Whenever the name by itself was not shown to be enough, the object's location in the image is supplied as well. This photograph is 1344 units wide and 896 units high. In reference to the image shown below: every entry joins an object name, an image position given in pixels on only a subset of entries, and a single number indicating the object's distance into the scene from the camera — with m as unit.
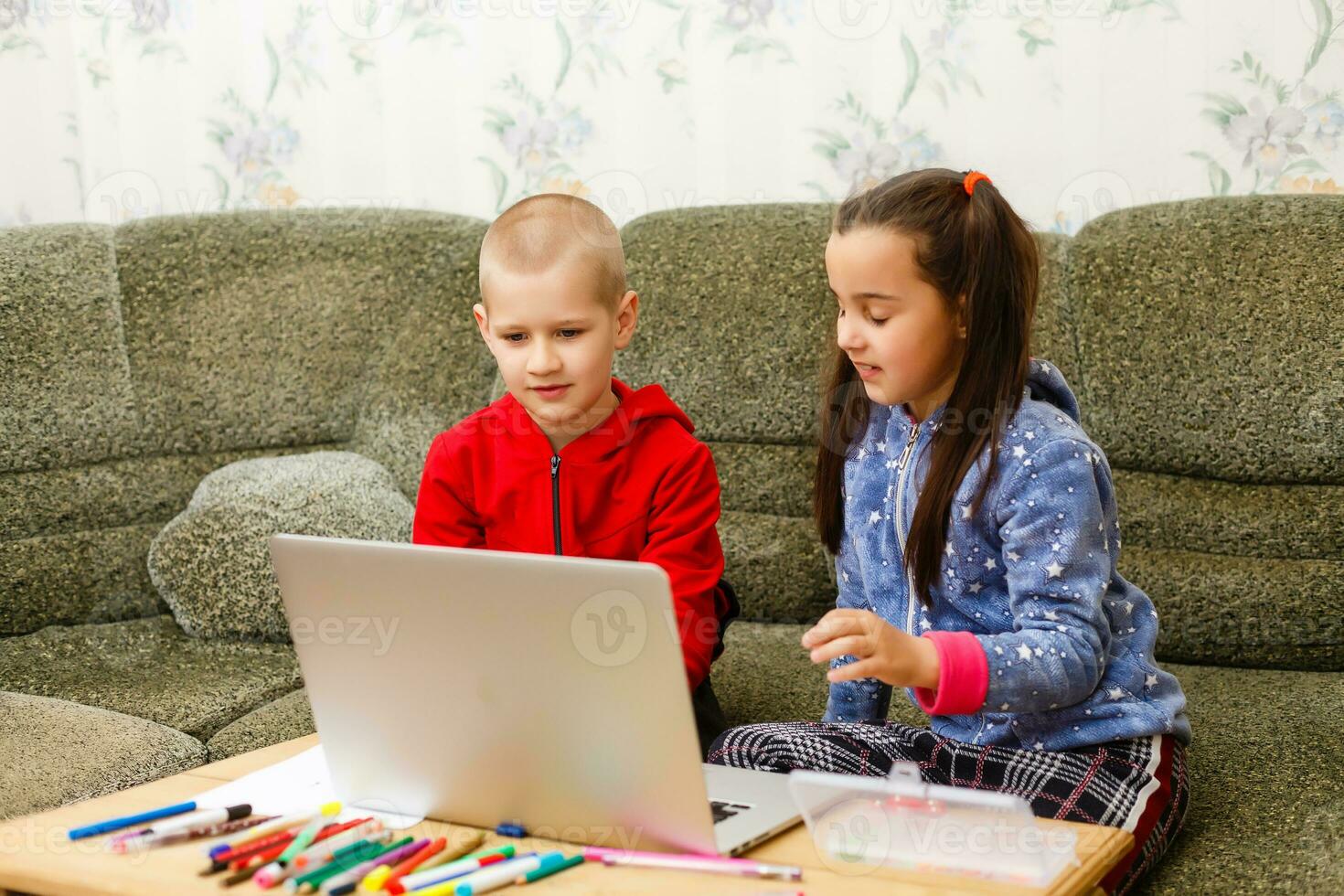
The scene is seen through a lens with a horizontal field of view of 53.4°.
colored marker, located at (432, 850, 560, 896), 0.82
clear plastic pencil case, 0.79
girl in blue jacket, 1.11
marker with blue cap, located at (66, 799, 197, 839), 0.94
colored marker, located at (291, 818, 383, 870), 0.86
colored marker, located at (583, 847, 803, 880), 0.83
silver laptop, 0.82
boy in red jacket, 1.29
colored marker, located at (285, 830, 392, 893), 0.83
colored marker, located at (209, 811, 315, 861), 0.89
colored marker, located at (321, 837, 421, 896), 0.82
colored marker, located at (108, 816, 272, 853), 0.91
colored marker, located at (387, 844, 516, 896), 0.83
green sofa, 1.45
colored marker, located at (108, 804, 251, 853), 0.92
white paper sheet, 0.98
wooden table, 0.81
